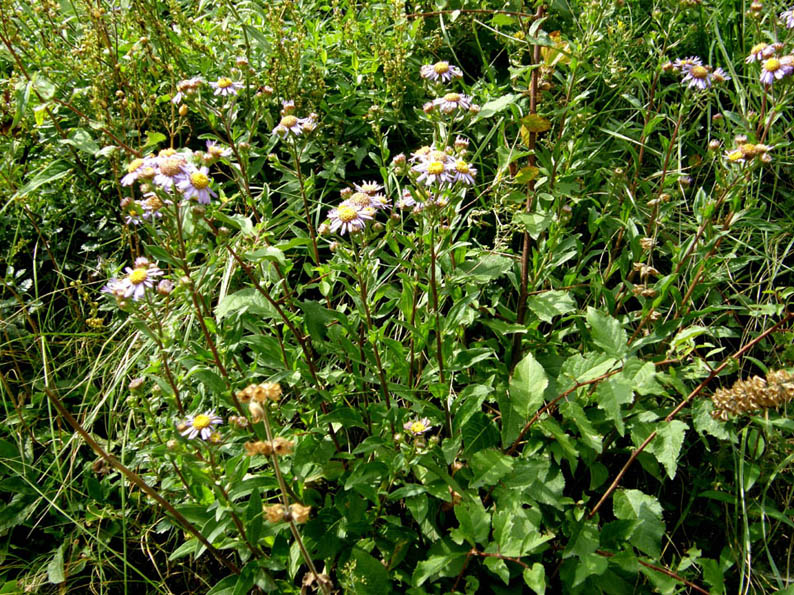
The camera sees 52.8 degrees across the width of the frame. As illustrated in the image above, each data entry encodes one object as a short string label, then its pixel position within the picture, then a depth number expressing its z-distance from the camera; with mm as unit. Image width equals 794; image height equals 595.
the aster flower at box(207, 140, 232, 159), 654
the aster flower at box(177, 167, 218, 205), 597
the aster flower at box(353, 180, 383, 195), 727
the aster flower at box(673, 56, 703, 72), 832
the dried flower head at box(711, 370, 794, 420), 539
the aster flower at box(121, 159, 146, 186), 622
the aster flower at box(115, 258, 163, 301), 600
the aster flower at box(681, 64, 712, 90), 812
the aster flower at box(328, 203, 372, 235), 657
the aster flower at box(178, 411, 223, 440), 636
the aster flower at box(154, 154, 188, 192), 592
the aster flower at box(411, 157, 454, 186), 648
